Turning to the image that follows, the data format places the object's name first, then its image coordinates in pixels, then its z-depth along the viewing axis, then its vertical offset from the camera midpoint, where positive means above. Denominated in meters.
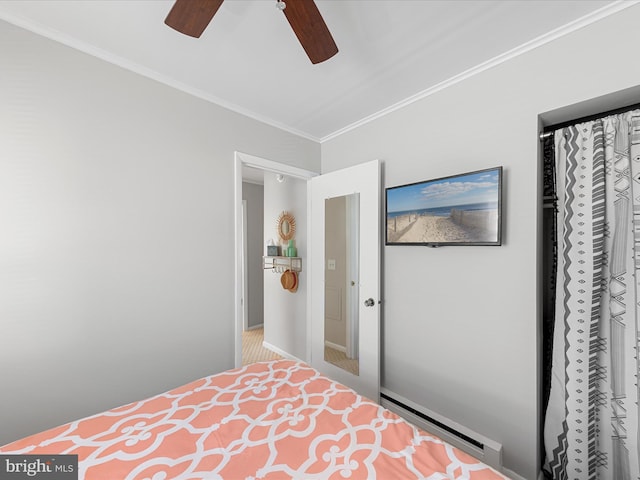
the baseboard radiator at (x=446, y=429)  1.70 -1.33
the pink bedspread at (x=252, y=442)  0.95 -0.79
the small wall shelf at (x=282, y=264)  3.40 -0.32
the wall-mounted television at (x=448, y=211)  1.70 +0.20
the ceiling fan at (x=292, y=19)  1.03 +0.86
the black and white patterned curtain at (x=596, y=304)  1.36 -0.33
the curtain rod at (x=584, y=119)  1.46 +0.70
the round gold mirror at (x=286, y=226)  3.45 +0.16
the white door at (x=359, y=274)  2.33 -0.33
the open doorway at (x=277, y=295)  2.30 -0.63
